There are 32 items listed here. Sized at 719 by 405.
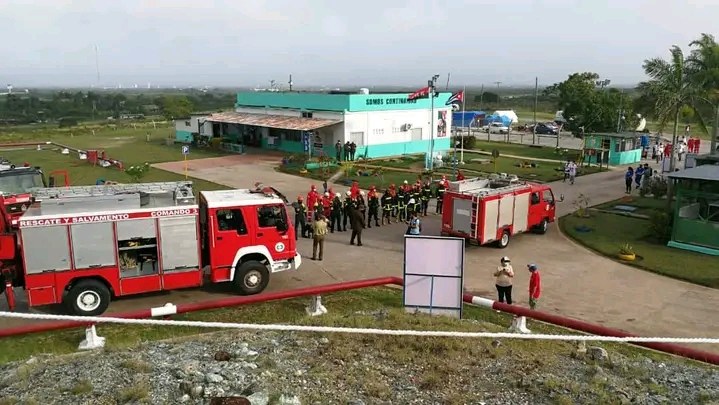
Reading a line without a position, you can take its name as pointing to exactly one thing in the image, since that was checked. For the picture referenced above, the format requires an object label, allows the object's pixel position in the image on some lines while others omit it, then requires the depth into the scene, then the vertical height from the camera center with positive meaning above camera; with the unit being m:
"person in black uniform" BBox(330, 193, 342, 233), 20.22 -3.81
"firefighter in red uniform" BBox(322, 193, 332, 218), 20.42 -3.64
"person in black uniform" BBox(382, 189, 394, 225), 21.56 -3.77
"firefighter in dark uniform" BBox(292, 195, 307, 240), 19.44 -3.80
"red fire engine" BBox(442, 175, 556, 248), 17.81 -3.38
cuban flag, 38.79 +0.27
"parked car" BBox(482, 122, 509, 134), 63.21 -2.92
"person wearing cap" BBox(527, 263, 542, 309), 12.55 -3.90
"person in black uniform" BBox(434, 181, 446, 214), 23.59 -3.96
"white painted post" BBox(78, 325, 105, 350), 9.52 -3.92
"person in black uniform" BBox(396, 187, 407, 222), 21.94 -3.66
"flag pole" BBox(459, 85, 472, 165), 38.41 -3.55
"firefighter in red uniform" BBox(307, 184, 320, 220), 19.92 -3.39
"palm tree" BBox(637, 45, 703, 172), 26.03 +0.68
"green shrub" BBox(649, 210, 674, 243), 19.37 -4.05
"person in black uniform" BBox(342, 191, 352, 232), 19.73 -3.71
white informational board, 10.66 -3.13
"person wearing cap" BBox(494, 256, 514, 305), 12.74 -3.83
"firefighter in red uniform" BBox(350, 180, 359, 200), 20.53 -3.17
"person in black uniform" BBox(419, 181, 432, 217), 22.45 -3.59
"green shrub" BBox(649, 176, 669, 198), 27.19 -3.91
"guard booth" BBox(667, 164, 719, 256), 18.14 -3.47
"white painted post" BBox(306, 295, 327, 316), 11.66 -4.10
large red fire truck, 12.01 -3.06
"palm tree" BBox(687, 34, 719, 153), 26.34 +1.42
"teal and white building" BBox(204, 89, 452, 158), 39.56 -1.56
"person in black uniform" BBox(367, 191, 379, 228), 20.94 -3.66
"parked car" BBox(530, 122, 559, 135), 62.16 -2.98
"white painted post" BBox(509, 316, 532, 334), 10.19 -3.86
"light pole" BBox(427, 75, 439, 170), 32.66 +0.71
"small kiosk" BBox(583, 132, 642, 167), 37.94 -2.99
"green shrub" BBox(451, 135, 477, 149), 46.22 -3.24
